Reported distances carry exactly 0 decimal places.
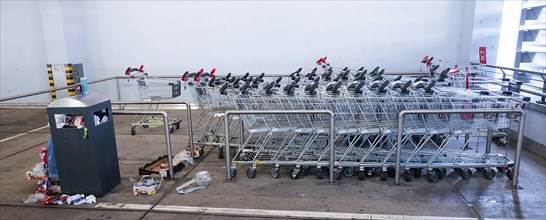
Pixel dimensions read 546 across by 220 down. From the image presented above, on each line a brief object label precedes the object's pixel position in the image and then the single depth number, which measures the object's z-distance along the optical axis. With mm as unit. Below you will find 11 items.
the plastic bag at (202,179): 4351
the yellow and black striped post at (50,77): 9086
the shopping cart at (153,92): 6992
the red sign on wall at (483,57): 7449
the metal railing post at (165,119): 4281
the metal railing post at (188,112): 4820
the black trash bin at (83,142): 3784
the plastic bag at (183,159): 4995
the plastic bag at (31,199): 4066
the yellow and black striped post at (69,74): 8891
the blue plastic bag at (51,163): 4156
